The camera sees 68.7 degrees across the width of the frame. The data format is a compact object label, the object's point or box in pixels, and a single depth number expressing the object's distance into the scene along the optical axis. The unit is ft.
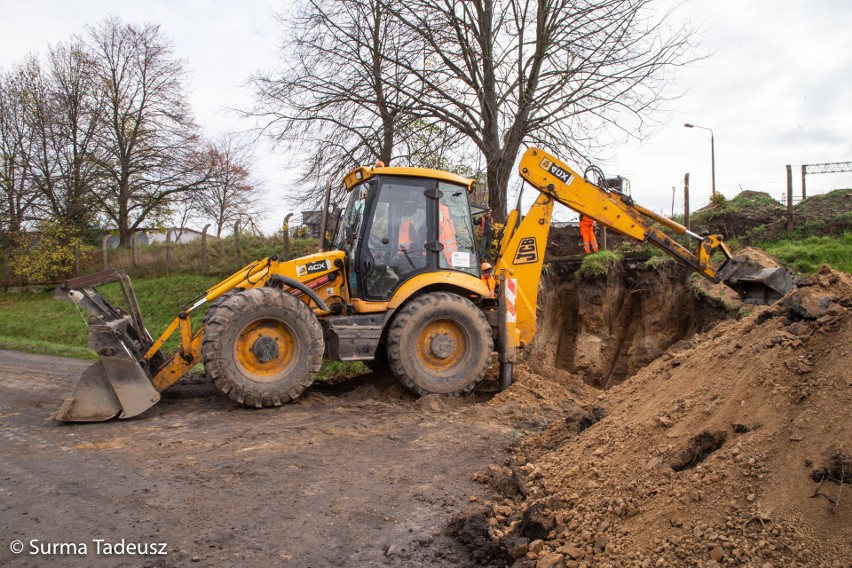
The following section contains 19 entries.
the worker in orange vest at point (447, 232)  24.89
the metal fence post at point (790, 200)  39.50
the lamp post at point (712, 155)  73.10
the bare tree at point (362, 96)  38.81
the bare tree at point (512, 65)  36.65
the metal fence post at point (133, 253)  71.72
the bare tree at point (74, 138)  75.31
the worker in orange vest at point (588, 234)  44.14
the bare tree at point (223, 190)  83.76
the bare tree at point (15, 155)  75.10
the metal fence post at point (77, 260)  74.33
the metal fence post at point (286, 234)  55.80
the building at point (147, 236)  82.71
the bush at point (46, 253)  72.79
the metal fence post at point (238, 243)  62.54
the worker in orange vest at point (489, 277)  26.40
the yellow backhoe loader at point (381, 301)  21.38
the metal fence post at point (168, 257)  68.38
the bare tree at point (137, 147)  77.30
